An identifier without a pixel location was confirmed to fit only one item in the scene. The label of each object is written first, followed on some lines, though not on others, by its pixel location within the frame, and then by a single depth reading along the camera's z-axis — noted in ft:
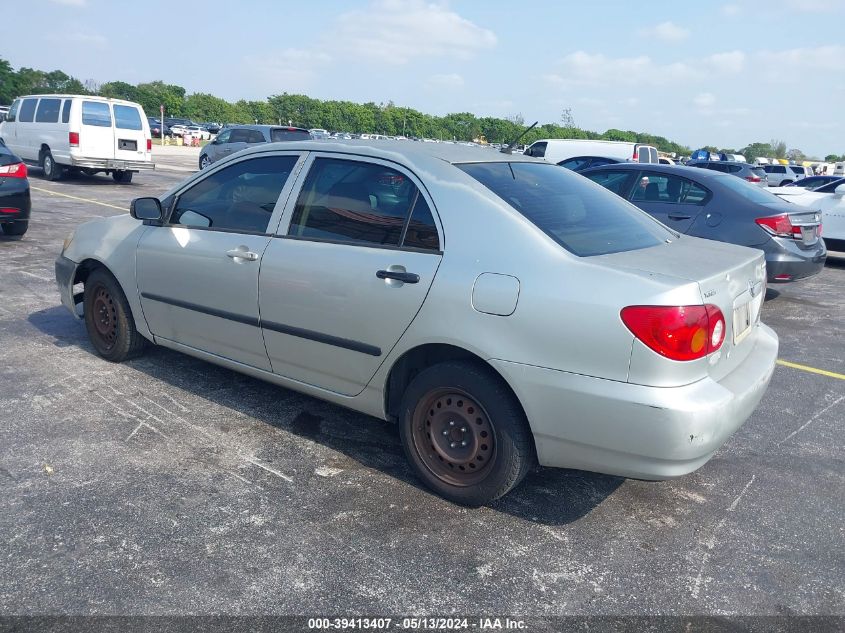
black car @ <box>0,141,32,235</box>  29.84
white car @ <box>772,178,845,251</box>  36.81
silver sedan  9.34
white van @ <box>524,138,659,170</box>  74.38
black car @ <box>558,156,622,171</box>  55.77
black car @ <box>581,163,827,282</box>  24.93
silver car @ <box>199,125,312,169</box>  67.72
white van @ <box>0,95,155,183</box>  56.18
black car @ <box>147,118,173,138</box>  165.89
